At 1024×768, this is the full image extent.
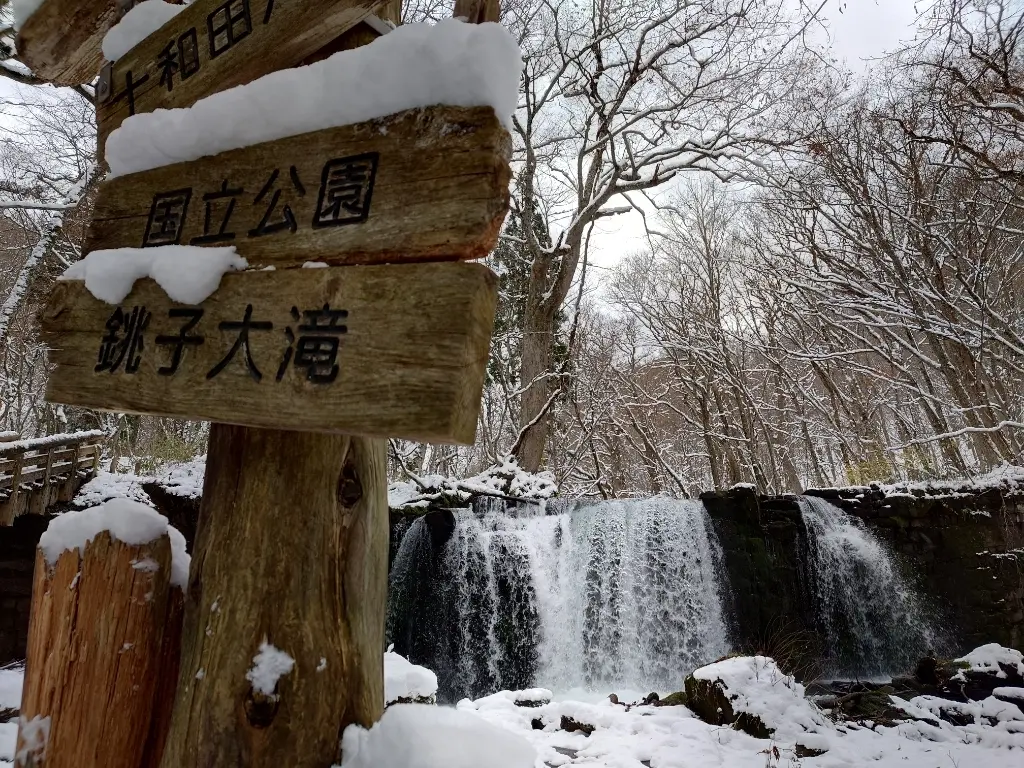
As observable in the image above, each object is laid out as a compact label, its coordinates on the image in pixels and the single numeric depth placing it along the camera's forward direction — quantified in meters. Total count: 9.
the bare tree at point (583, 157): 9.12
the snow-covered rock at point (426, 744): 1.11
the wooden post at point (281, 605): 1.11
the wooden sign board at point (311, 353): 0.90
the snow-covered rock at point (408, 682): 2.66
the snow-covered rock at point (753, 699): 5.16
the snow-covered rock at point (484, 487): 8.63
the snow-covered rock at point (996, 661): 6.80
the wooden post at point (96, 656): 1.19
